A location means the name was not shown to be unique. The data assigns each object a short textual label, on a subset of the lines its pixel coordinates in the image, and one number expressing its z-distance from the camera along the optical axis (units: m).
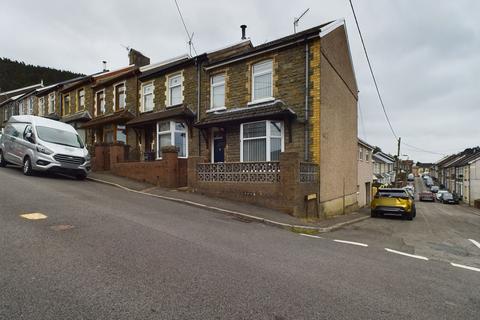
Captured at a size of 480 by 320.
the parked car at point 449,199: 40.75
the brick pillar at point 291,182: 10.39
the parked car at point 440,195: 43.99
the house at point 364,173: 23.59
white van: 12.70
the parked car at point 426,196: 44.78
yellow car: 15.58
